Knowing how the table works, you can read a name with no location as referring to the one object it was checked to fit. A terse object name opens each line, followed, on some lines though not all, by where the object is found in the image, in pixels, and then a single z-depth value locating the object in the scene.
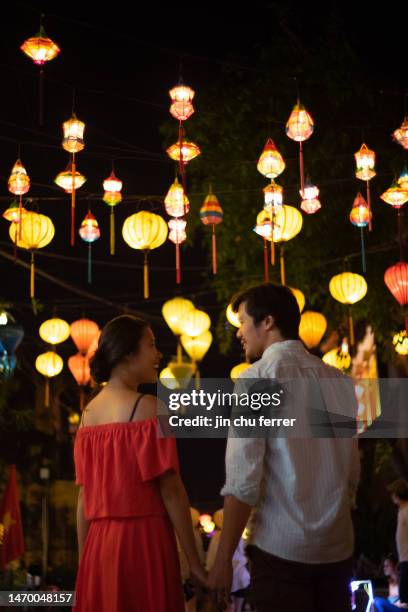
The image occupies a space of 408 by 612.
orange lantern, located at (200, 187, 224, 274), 9.41
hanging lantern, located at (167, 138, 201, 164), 8.35
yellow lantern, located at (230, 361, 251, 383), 12.98
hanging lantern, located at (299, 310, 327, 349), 11.45
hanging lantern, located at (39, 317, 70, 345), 12.27
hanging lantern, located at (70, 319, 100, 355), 12.48
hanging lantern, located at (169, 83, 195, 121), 8.33
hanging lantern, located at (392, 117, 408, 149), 8.33
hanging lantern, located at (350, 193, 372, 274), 9.20
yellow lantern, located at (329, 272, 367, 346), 10.16
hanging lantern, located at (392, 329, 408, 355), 10.36
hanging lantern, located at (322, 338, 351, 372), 11.88
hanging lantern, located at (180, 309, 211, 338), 11.85
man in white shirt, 2.88
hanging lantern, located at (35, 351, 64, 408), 13.20
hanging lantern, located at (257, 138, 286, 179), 8.64
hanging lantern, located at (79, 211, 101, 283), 9.79
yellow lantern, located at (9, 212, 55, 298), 8.73
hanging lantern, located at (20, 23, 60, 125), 7.59
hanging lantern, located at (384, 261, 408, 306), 9.29
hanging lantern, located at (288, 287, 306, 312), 10.10
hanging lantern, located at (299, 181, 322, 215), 9.23
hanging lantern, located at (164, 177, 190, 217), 8.81
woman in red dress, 3.24
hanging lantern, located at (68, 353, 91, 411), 13.17
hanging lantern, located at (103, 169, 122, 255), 9.20
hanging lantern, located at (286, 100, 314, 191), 8.13
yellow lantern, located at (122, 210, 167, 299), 8.66
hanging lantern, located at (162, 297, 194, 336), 11.83
